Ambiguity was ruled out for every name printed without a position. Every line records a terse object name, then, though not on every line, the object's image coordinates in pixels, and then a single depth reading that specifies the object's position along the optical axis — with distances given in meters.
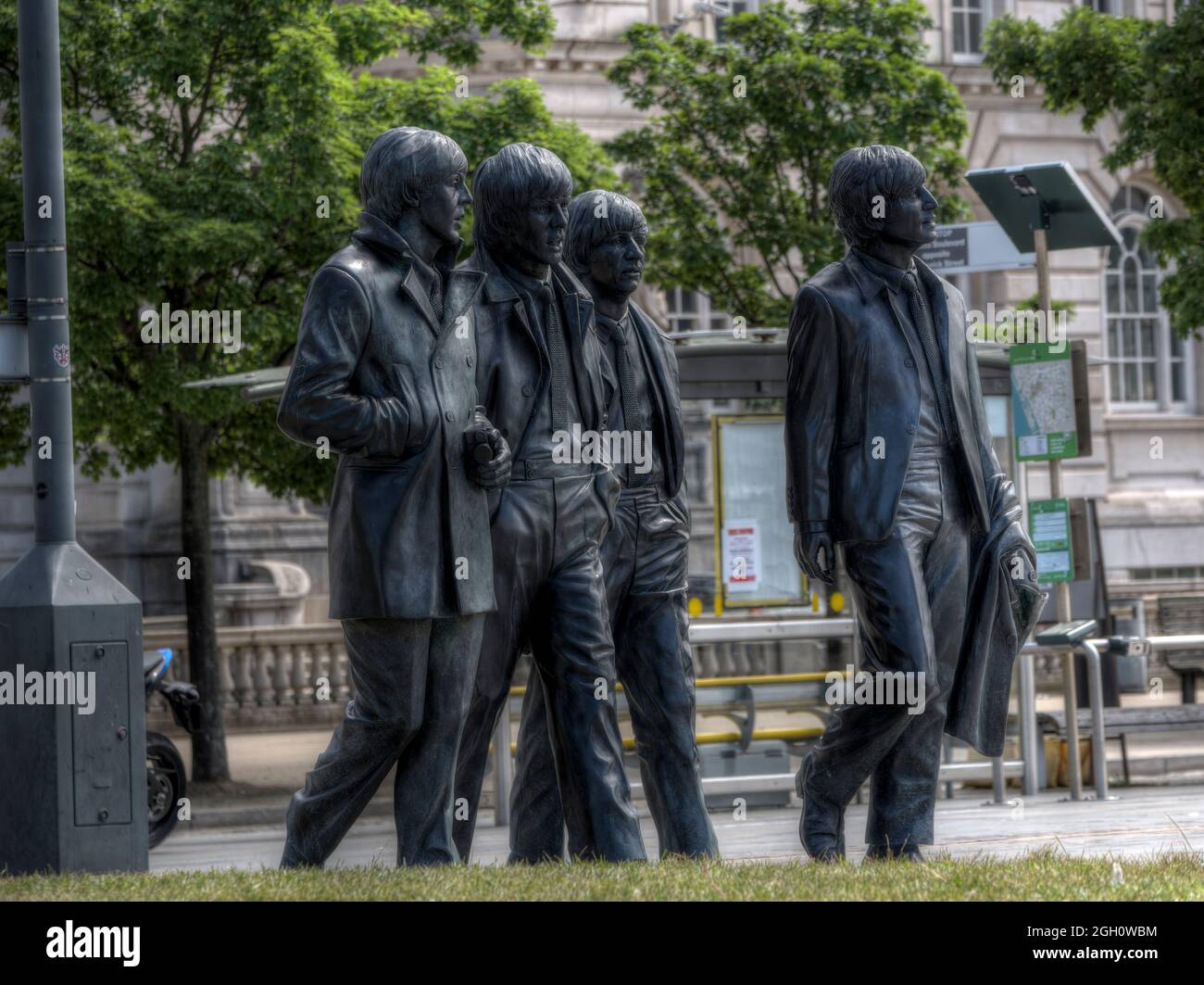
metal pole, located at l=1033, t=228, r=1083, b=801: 14.59
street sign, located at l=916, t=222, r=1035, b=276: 15.71
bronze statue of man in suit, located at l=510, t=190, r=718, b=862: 8.63
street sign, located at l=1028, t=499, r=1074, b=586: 14.88
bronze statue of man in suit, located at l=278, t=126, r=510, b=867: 7.42
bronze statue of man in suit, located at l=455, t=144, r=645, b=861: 8.05
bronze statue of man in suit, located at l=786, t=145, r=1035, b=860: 8.48
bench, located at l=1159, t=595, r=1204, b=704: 25.30
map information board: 14.78
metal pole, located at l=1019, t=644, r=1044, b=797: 15.02
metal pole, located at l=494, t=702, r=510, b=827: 14.21
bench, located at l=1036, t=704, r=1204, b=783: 16.05
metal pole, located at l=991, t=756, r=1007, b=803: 14.47
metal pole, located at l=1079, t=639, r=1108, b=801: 14.68
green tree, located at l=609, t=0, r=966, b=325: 22.11
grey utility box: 8.77
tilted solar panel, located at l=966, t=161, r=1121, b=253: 14.79
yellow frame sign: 15.45
